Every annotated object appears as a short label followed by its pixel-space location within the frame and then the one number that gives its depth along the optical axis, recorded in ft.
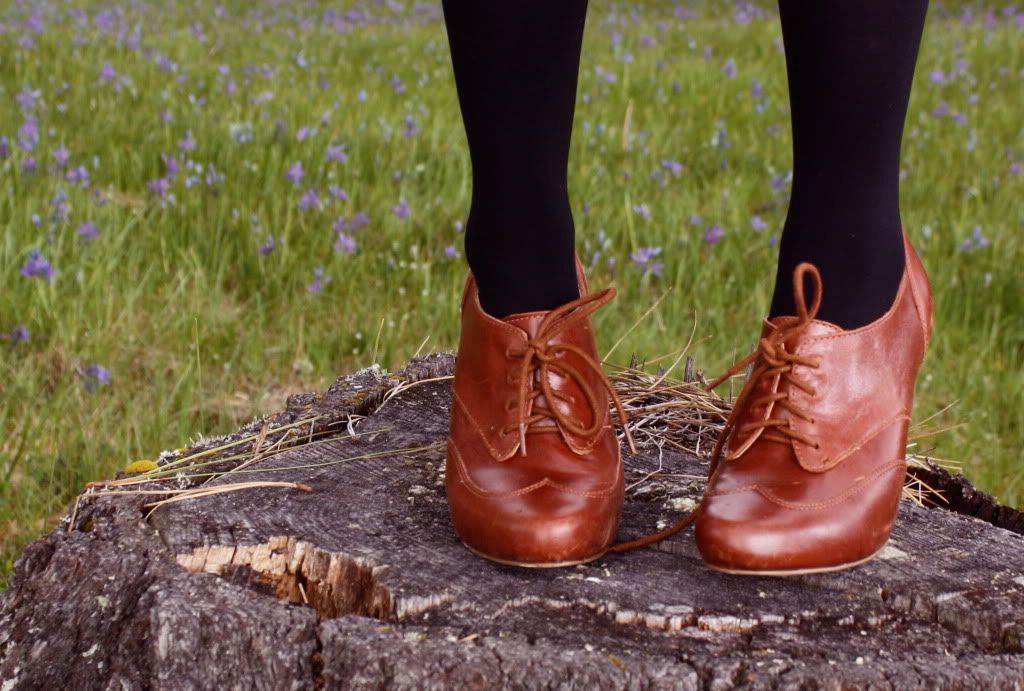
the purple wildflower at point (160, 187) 11.49
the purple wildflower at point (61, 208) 10.45
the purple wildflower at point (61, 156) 11.60
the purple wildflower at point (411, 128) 13.96
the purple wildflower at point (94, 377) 8.58
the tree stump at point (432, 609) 4.10
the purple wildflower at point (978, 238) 12.22
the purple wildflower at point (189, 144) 12.60
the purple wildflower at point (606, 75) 17.79
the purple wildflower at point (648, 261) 10.89
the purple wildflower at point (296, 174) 11.97
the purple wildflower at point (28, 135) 12.07
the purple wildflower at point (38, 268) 9.31
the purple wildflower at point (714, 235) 11.76
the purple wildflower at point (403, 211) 11.56
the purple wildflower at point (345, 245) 10.79
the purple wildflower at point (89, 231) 10.25
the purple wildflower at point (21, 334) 8.80
